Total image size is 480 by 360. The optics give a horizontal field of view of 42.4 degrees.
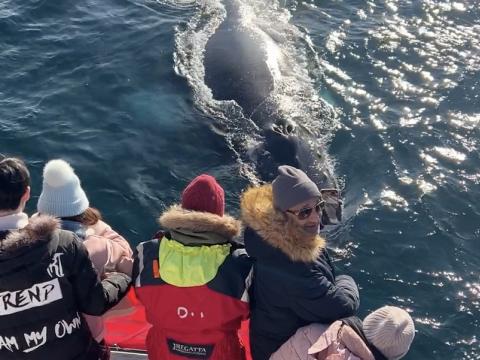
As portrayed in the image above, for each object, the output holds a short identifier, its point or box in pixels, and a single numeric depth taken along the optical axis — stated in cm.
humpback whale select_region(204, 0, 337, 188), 930
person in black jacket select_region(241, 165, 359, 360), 457
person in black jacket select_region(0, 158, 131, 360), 420
